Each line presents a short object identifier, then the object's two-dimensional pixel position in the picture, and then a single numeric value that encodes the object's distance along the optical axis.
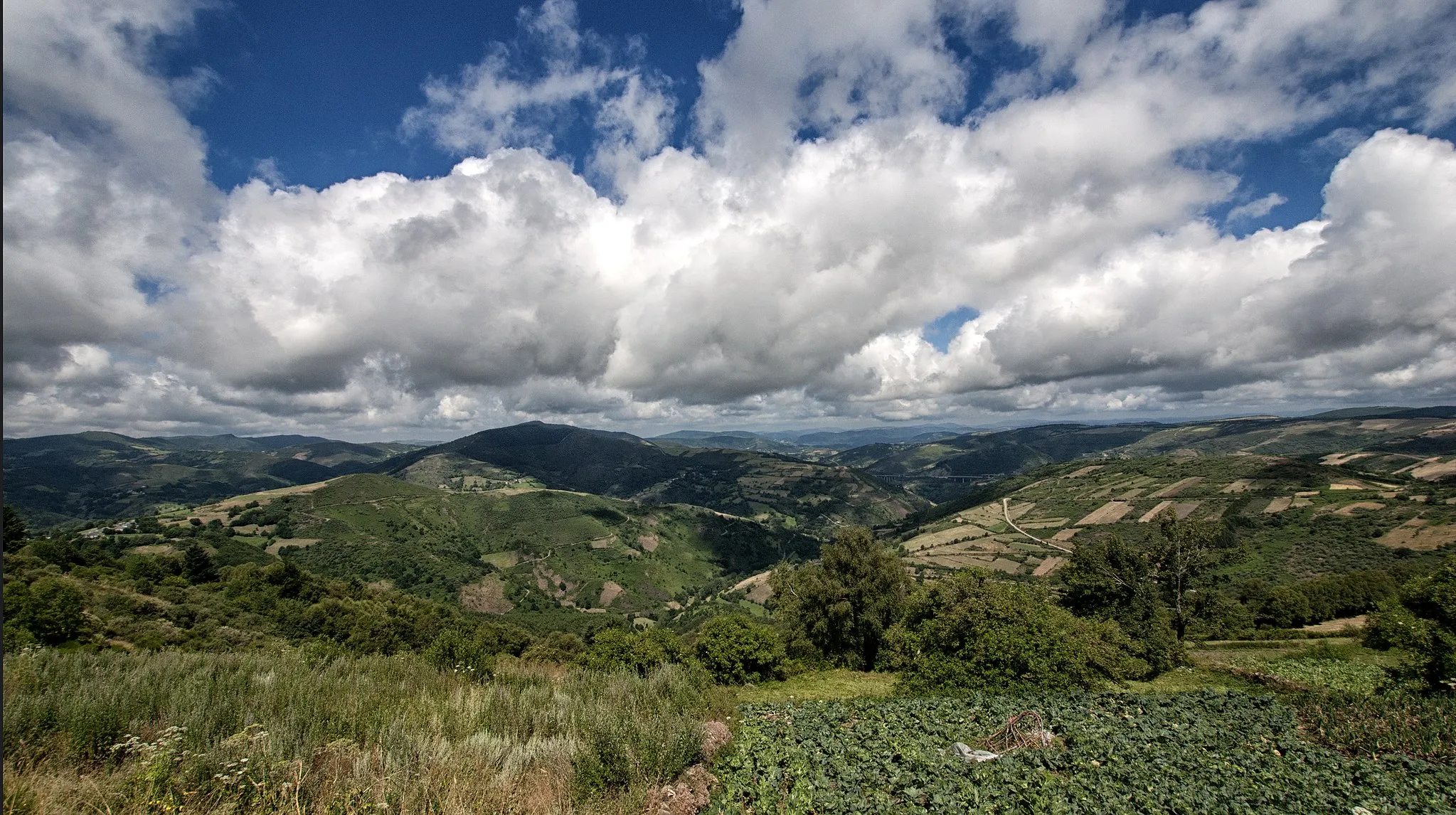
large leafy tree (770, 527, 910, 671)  39.81
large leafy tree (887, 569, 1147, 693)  23.45
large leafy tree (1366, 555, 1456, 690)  21.67
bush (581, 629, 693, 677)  27.98
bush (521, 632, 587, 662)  46.75
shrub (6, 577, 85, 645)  33.38
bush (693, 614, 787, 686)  30.91
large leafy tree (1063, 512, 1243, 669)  45.69
